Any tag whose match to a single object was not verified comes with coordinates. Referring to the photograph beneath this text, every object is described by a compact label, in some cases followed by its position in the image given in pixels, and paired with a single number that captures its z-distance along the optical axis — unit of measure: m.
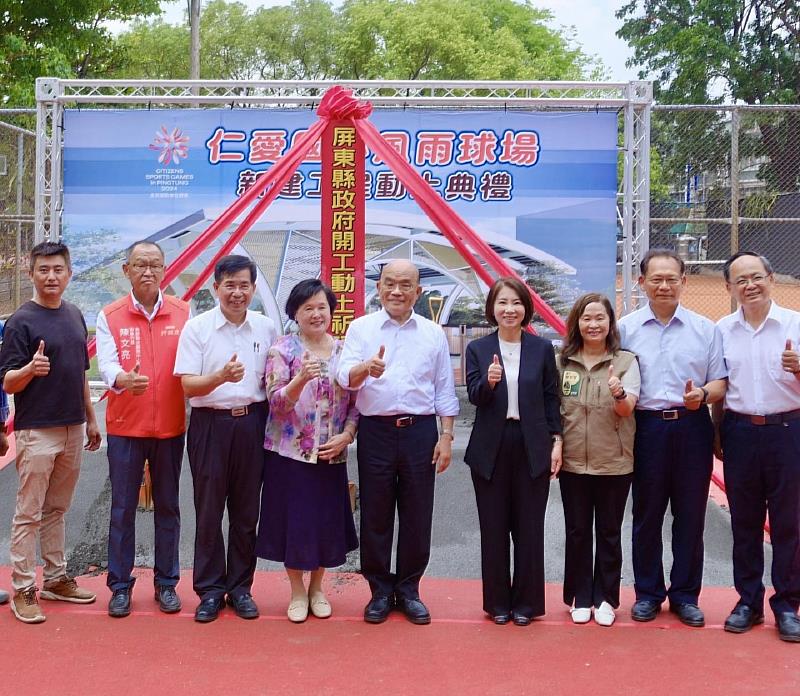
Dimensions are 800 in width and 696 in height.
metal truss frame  7.43
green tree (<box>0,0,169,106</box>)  11.10
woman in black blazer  3.50
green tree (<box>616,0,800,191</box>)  21.19
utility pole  16.31
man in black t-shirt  3.53
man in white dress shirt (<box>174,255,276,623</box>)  3.53
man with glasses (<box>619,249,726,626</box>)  3.53
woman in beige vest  3.51
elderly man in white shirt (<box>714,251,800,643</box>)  3.44
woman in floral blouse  3.54
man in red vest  3.59
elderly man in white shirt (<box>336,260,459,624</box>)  3.56
